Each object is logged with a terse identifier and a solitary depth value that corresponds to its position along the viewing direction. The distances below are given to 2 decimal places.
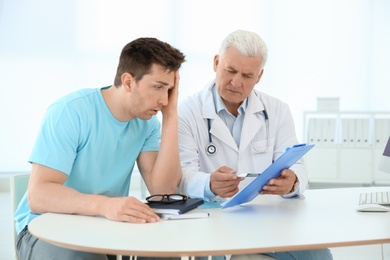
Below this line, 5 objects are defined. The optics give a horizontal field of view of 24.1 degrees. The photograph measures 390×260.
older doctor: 3.15
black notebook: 2.61
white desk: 2.30
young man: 2.63
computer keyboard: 2.89
